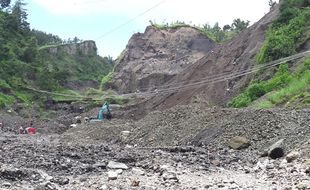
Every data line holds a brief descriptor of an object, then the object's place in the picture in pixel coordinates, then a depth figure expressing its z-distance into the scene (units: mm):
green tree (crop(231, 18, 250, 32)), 53329
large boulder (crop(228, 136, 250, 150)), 11183
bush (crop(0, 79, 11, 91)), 45184
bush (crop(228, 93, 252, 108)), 20369
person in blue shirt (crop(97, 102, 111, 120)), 25091
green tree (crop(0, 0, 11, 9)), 66579
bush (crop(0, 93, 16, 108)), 39816
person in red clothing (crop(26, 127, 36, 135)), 24029
